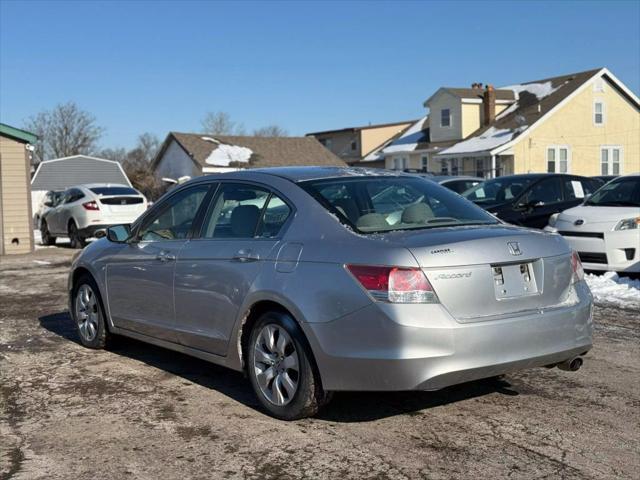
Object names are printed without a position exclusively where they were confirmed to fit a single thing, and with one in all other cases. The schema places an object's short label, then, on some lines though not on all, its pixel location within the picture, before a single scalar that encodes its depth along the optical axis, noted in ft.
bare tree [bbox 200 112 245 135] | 261.44
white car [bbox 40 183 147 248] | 61.41
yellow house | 124.67
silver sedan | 14.29
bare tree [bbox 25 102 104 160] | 245.24
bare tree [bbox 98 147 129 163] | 264.31
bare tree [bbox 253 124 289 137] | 303.64
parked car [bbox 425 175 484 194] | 55.72
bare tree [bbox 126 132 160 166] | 246.47
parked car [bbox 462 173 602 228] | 43.78
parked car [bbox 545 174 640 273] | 34.30
